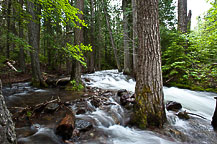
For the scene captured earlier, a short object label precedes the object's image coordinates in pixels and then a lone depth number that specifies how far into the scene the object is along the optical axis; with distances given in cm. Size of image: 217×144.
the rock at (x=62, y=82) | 826
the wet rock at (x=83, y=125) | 279
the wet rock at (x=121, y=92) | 564
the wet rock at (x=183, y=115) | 363
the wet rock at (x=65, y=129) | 248
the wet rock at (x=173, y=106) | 419
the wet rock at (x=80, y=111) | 369
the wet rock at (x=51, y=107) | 355
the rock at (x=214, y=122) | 312
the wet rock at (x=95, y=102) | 434
